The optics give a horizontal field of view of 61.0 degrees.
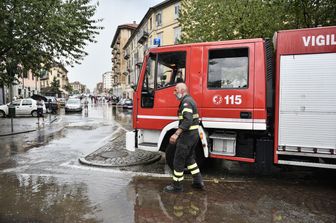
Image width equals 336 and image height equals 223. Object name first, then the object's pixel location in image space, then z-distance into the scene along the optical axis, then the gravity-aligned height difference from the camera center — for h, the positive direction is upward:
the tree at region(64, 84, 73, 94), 105.40 +5.26
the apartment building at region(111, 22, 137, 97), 78.72 +13.23
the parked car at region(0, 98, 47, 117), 26.09 -0.54
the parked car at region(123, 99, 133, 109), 35.59 -0.27
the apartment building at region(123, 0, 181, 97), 39.25 +11.74
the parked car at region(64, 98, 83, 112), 32.31 -0.46
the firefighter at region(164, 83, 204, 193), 5.16 -0.65
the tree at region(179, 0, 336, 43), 9.94 +3.22
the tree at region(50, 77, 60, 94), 61.81 +3.44
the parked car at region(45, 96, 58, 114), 31.86 -0.21
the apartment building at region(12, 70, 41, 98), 42.33 +2.24
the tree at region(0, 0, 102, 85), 13.35 +3.51
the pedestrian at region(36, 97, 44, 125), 20.39 -0.29
